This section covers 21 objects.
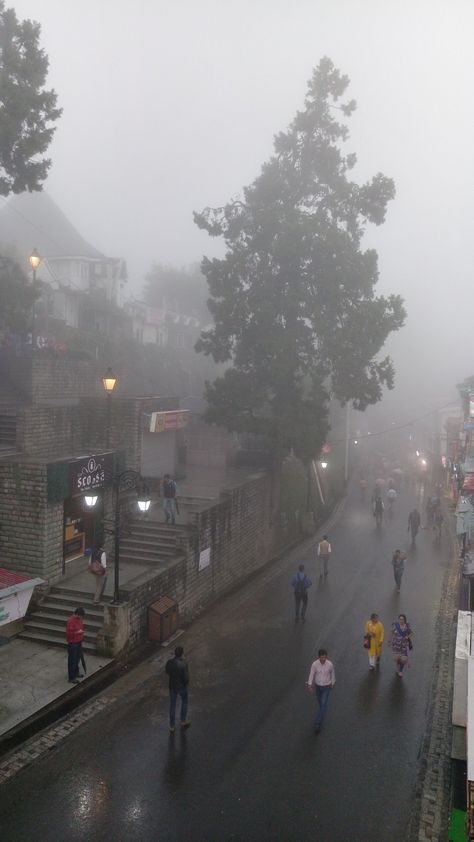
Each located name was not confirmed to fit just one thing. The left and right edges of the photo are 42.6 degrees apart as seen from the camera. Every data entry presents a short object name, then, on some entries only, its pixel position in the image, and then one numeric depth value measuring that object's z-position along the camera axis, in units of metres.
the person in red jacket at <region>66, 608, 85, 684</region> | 12.11
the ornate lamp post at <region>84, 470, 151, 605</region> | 13.67
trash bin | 14.65
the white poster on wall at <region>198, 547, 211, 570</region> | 17.86
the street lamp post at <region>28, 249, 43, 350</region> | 23.39
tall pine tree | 24.33
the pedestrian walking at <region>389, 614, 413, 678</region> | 13.20
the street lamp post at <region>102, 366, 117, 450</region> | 17.58
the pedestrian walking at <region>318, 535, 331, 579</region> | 20.77
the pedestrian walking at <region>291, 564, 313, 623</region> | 16.58
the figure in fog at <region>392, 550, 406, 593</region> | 19.41
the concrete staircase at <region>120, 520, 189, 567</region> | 17.56
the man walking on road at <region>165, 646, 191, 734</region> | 10.55
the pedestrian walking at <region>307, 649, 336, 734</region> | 10.93
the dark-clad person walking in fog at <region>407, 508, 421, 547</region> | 26.47
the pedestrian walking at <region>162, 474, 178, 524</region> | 19.17
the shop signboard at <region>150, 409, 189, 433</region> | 23.50
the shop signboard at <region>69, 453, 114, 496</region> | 15.86
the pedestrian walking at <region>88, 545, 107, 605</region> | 14.32
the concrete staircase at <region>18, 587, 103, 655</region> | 14.12
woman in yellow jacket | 13.30
